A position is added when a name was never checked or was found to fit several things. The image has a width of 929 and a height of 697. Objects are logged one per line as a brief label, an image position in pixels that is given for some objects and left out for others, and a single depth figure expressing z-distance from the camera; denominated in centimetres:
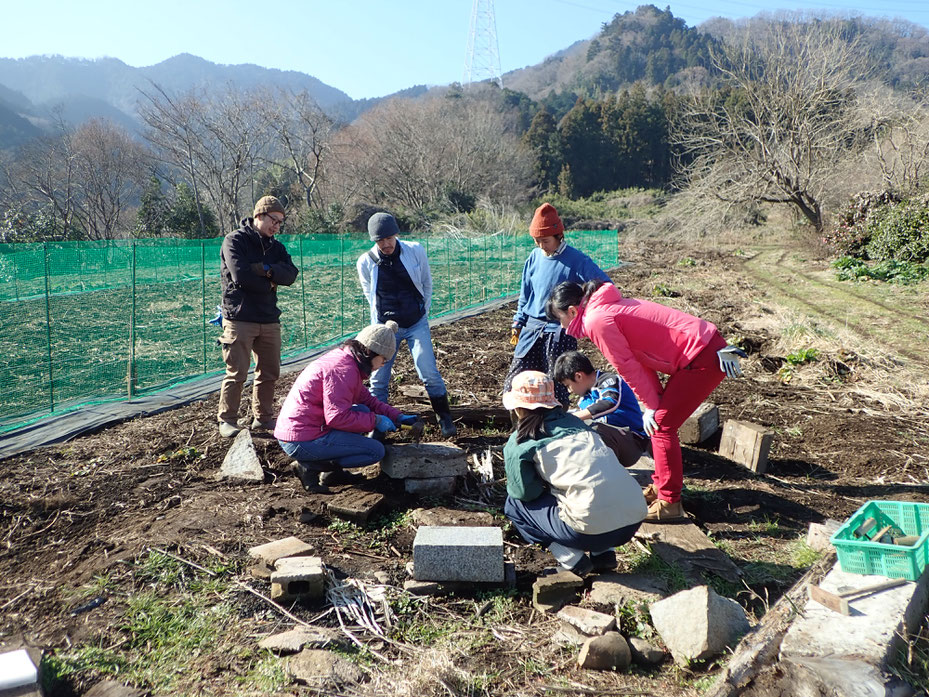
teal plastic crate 267
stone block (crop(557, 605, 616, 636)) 274
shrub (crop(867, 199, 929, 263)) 1523
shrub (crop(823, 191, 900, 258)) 1791
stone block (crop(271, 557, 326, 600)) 307
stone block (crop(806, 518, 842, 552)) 357
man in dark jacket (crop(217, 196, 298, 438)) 510
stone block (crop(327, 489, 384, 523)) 381
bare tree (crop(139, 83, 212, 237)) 3344
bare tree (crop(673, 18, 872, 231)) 2417
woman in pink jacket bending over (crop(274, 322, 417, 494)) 407
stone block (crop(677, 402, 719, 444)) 521
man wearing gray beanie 504
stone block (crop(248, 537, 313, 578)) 337
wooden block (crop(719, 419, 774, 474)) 478
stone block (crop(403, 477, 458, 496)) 419
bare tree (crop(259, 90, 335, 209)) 3719
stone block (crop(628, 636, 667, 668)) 268
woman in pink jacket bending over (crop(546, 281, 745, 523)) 369
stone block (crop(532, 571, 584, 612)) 306
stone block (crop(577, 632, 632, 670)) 262
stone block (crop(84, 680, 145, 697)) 252
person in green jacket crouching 304
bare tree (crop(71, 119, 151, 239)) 3325
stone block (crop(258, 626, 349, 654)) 271
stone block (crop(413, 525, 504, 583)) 315
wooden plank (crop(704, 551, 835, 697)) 231
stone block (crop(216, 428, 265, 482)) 448
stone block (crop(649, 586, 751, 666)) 260
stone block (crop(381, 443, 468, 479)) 415
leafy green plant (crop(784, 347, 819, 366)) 746
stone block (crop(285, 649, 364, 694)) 250
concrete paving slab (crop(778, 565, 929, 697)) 227
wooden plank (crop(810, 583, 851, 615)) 256
